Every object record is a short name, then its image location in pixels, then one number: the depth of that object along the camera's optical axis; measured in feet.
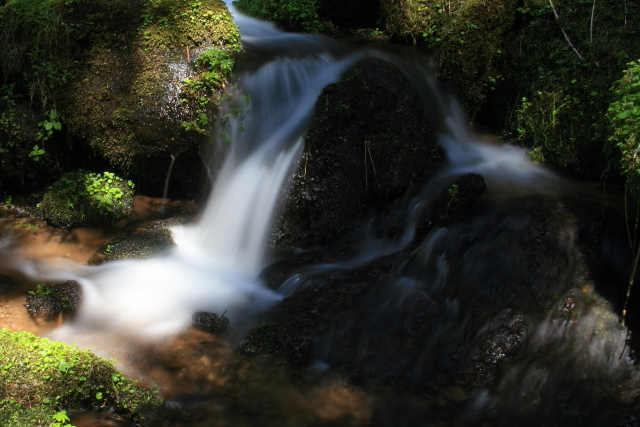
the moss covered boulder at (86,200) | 20.39
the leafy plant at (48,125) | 20.83
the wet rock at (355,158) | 19.62
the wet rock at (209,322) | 15.56
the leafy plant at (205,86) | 20.32
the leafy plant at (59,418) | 9.86
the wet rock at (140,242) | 18.65
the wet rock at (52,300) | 15.40
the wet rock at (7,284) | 16.21
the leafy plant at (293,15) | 27.96
